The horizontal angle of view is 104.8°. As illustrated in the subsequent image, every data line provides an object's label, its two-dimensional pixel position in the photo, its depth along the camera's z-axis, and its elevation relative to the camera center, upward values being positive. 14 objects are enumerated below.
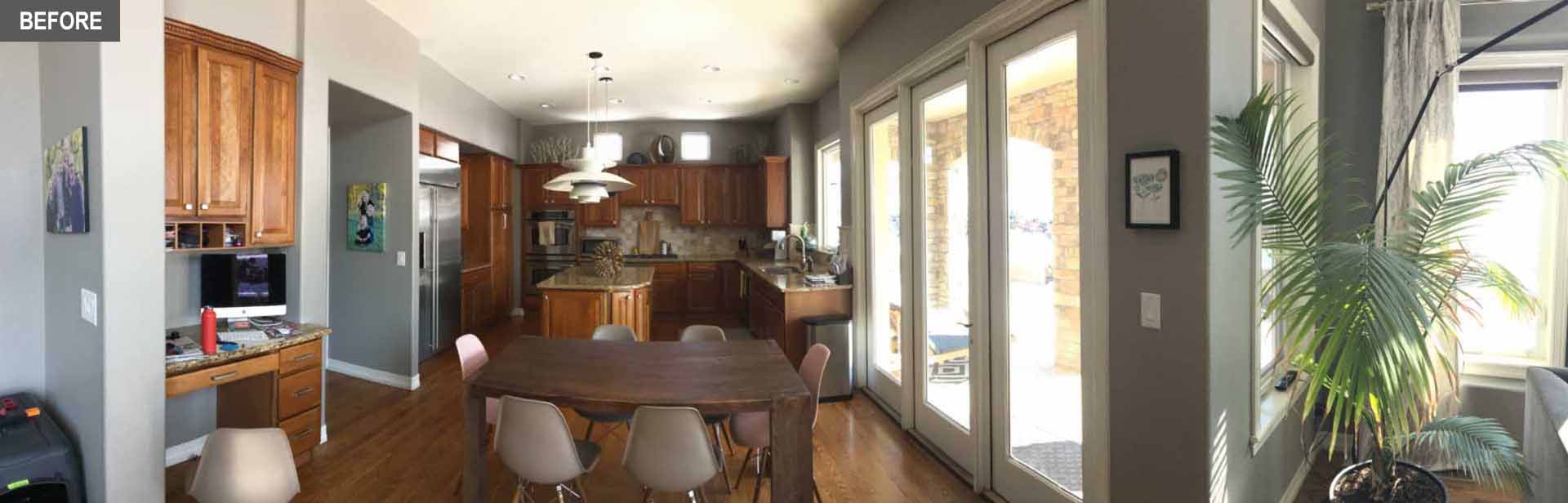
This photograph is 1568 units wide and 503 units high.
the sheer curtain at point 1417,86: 2.76 +0.72
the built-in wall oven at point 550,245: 8.12 +0.01
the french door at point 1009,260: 2.16 -0.07
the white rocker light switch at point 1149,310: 1.83 -0.21
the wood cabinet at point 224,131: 2.92 +0.58
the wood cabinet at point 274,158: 3.21 +0.49
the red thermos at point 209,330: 2.77 -0.38
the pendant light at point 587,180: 4.22 +0.46
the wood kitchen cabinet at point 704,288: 8.12 -0.58
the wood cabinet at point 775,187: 7.48 +0.71
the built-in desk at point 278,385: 2.87 -0.72
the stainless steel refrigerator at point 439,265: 5.34 -0.18
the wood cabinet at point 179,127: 2.78 +0.56
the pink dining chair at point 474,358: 2.84 -0.55
